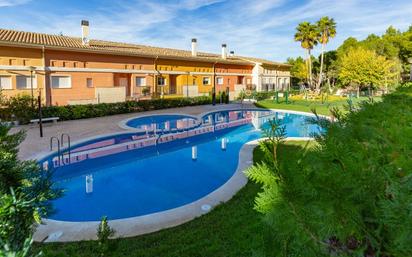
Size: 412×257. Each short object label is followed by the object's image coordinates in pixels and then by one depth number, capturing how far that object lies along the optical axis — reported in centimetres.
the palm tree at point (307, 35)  4047
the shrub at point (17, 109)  1617
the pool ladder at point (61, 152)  1075
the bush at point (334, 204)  84
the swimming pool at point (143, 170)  765
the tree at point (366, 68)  3666
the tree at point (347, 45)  5353
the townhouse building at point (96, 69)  1916
